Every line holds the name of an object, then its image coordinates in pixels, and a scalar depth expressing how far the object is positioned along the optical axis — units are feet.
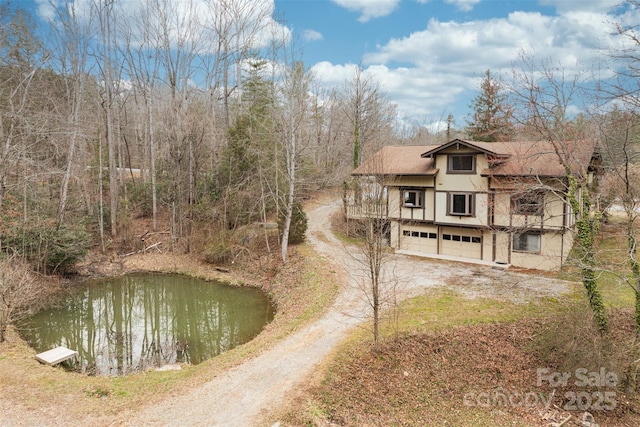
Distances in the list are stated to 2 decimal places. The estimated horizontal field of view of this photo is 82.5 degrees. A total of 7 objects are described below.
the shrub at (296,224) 71.10
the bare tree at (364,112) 99.14
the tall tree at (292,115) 61.36
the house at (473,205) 58.03
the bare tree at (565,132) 35.14
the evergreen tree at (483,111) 98.54
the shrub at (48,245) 55.52
